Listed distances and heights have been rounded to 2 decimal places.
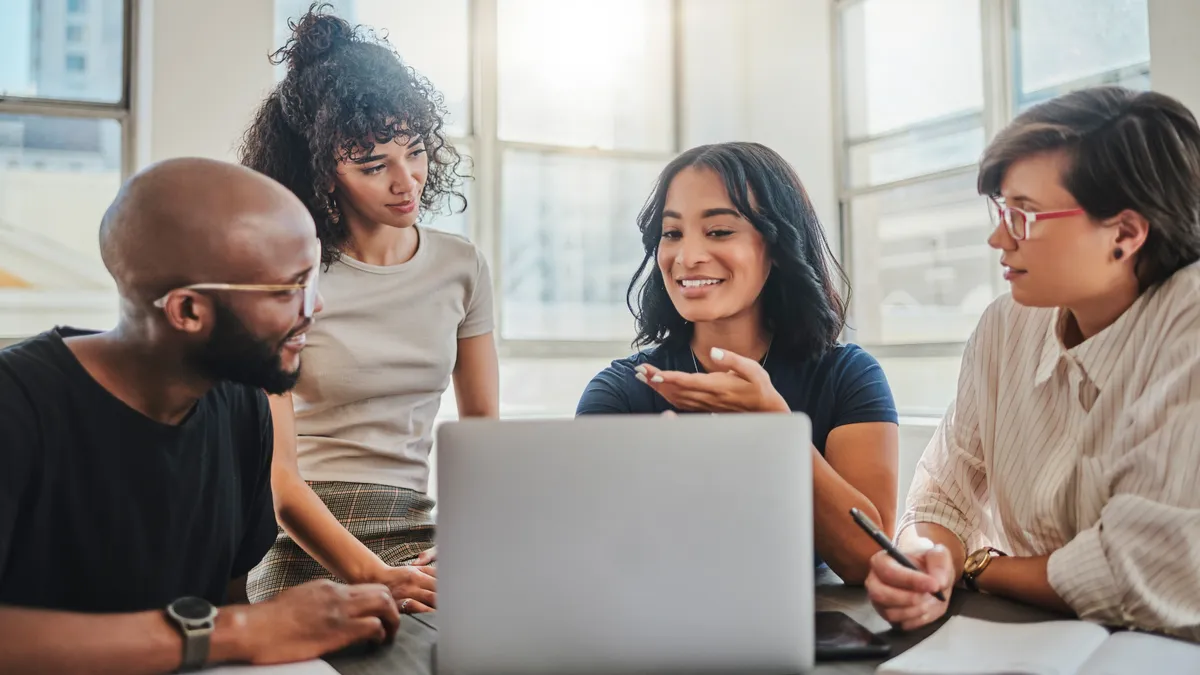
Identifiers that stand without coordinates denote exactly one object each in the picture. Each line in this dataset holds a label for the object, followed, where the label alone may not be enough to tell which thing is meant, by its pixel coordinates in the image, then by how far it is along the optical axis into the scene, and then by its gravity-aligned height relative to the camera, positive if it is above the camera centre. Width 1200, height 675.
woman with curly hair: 1.71 +0.16
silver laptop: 0.81 -0.13
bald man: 0.94 -0.04
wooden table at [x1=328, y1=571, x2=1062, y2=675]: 0.94 -0.27
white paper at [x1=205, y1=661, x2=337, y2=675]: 0.92 -0.26
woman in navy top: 1.58 +0.13
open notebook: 0.87 -0.26
